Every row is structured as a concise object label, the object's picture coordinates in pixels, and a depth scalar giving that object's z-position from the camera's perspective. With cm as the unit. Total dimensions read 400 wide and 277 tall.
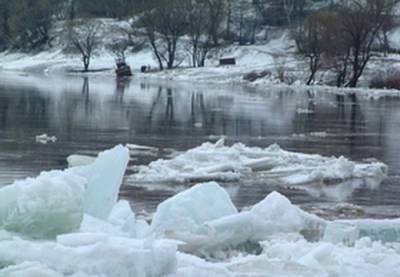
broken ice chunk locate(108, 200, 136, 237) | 1320
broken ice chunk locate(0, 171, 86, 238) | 1220
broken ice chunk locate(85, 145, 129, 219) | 1409
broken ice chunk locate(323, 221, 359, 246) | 1402
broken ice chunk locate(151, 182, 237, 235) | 1366
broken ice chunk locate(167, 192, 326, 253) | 1336
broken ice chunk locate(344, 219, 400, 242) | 1469
